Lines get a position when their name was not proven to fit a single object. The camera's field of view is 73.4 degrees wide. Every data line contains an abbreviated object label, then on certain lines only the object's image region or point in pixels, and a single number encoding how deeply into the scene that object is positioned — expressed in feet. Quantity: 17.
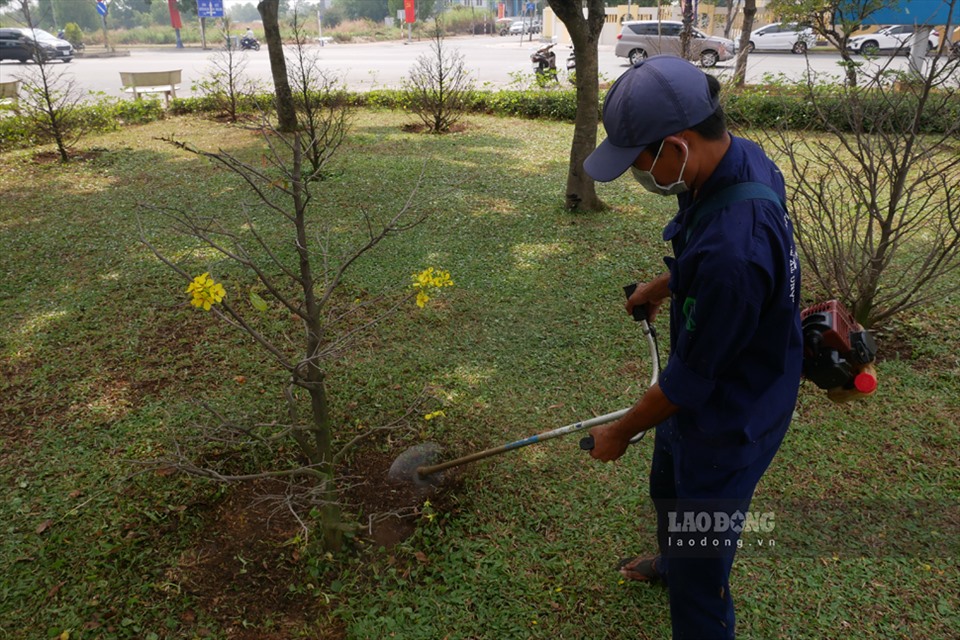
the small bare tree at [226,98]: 35.53
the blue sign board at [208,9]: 102.53
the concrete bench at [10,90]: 32.81
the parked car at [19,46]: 67.56
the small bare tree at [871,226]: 11.86
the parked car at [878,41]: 63.53
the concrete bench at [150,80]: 40.09
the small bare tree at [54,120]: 26.07
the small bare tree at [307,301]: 7.47
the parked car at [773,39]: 73.20
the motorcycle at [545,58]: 53.21
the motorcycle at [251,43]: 105.84
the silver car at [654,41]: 55.77
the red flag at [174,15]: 123.65
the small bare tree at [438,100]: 32.04
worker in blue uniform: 4.91
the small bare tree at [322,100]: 26.09
